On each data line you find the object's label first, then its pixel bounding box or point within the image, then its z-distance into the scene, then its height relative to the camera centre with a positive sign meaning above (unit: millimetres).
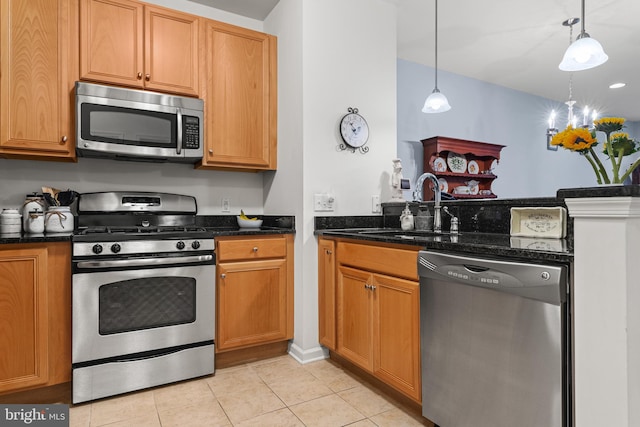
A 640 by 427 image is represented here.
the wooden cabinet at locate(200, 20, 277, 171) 2785 +879
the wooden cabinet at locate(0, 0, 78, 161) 2209 +826
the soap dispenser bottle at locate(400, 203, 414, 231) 2674 -51
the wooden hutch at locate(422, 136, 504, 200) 4207 +590
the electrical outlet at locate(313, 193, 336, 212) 2703 +80
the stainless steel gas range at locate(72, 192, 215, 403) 2078 -555
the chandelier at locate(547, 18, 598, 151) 3439 +1049
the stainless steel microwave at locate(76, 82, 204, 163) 2365 +593
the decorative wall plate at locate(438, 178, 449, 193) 4332 +319
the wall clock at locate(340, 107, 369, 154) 2816 +619
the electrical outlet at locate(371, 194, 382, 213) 2969 +70
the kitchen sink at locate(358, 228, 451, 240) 2336 -132
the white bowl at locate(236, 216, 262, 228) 2959 -76
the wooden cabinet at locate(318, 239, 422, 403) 1875 -558
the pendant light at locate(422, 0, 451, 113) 3230 +945
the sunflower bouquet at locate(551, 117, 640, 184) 1659 +320
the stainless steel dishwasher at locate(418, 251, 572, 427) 1257 -495
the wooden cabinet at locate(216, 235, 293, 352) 2514 -537
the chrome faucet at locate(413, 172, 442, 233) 2445 +18
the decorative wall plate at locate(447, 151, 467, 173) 4465 +604
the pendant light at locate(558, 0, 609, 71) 2424 +1039
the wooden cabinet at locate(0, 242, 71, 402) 1933 -540
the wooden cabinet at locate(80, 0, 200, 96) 2422 +1130
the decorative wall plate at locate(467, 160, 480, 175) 4612 +556
